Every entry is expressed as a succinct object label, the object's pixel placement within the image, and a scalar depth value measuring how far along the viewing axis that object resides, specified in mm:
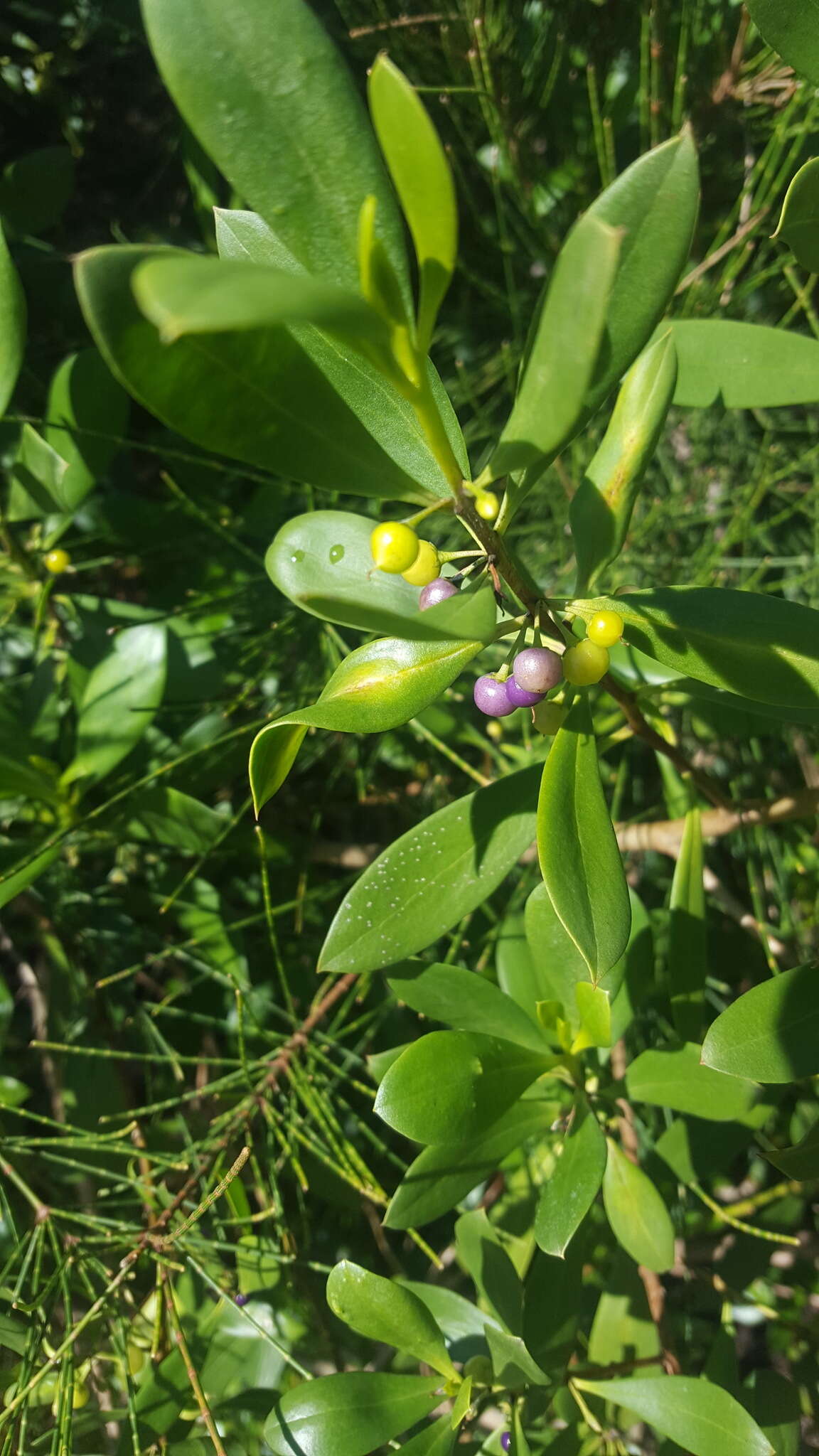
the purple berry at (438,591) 152
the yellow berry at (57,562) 295
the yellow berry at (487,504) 148
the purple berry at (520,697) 159
